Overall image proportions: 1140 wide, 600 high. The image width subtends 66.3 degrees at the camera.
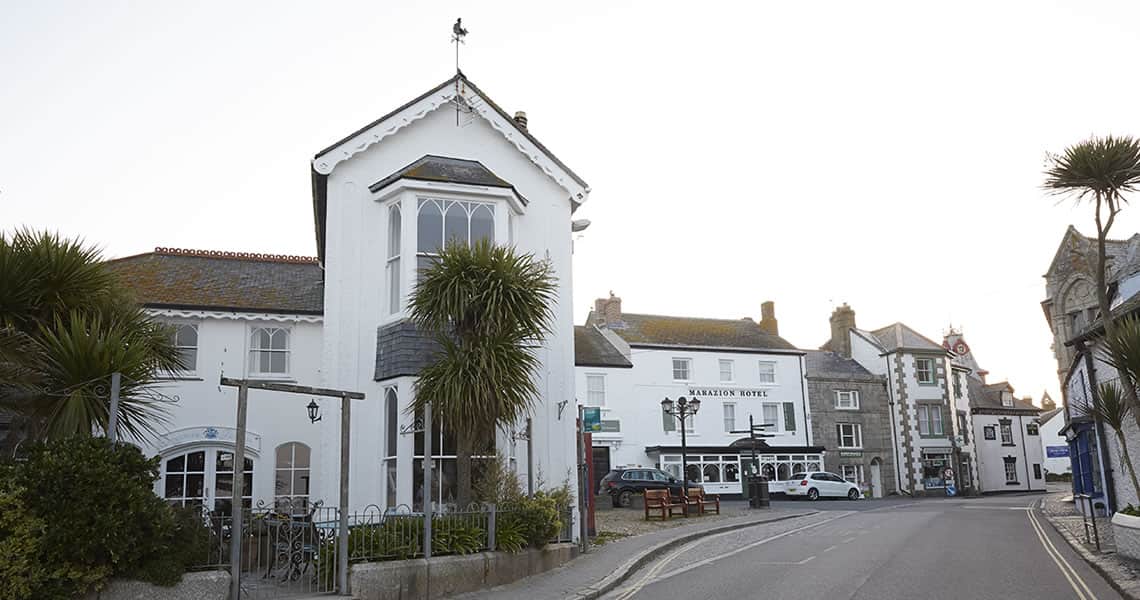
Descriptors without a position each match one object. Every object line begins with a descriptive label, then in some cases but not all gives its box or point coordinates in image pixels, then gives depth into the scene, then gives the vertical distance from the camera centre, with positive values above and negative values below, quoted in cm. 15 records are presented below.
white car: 3994 -190
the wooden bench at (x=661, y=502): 2466 -154
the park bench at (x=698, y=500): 2694 -159
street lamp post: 2836 +141
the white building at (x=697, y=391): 4078 +279
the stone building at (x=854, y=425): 4591 +98
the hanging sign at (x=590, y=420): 1834 +66
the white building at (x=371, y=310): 1558 +309
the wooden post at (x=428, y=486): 1171 -41
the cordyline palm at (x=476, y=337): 1282 +178
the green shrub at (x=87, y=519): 894 -54
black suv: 3262 -126
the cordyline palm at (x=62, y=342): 997 +143
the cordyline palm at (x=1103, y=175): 1154 +345
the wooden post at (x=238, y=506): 981 -50
